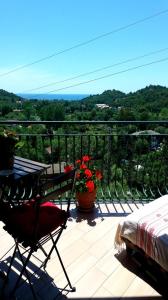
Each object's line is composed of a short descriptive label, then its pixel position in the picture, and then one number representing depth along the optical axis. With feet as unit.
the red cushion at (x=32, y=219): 5.73
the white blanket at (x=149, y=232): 6.68
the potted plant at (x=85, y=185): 10.60
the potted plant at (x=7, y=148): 6.70
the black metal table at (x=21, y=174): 6.29
